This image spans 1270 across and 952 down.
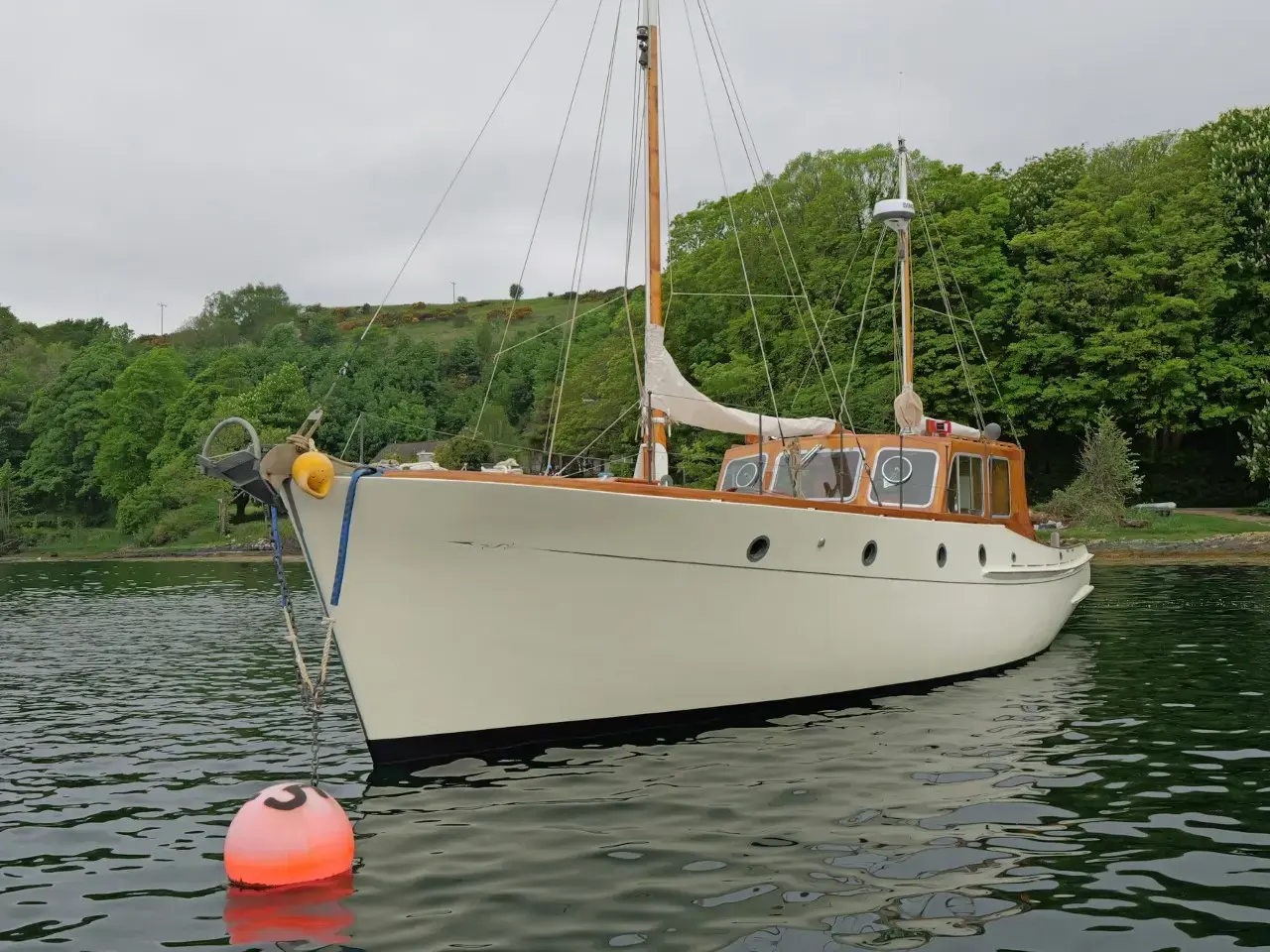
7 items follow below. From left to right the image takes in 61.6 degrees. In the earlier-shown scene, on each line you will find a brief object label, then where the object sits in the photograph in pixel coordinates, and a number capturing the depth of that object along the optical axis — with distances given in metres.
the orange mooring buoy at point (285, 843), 6.82
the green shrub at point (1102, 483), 39.12
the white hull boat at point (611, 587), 9.08
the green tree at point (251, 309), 152.38
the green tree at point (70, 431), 80.56
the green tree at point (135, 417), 77.00
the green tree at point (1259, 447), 39.78
